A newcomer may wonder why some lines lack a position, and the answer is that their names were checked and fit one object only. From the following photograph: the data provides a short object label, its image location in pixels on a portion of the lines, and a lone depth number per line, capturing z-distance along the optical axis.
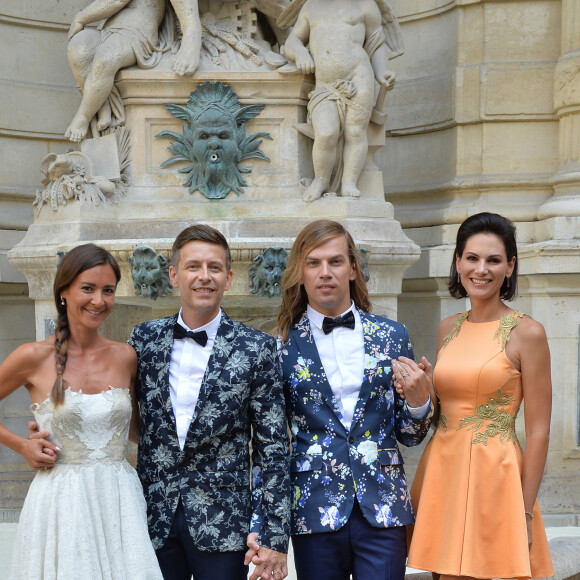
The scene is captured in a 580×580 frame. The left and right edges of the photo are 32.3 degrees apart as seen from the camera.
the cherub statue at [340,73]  5.87
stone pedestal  5.79
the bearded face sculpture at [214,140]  5.89
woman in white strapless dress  2.84
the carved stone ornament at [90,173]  5.82
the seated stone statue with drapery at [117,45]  5.87
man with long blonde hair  2.99
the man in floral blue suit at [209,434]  2.88
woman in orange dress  3.12
